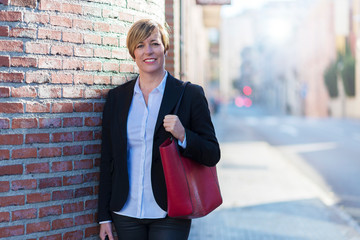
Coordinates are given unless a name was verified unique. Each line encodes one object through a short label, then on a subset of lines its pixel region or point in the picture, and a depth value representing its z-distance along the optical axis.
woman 2.40
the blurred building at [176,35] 5.95
